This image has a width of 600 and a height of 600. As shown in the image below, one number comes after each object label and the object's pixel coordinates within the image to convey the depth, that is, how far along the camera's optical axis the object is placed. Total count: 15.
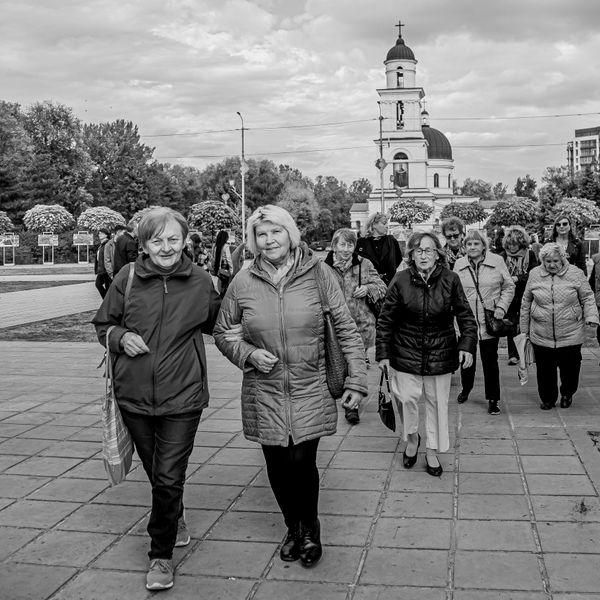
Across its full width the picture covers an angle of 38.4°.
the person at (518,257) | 9.66
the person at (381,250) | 9.20
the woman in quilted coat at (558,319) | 7.80
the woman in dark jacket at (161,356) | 4.01
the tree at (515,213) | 71.88
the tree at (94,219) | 59.03
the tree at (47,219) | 58.75
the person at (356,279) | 8.25
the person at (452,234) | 9.11
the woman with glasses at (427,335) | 5.75
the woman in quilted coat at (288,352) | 4.07
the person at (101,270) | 17.81
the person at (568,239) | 10.13
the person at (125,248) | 14.80
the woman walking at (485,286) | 7.81
